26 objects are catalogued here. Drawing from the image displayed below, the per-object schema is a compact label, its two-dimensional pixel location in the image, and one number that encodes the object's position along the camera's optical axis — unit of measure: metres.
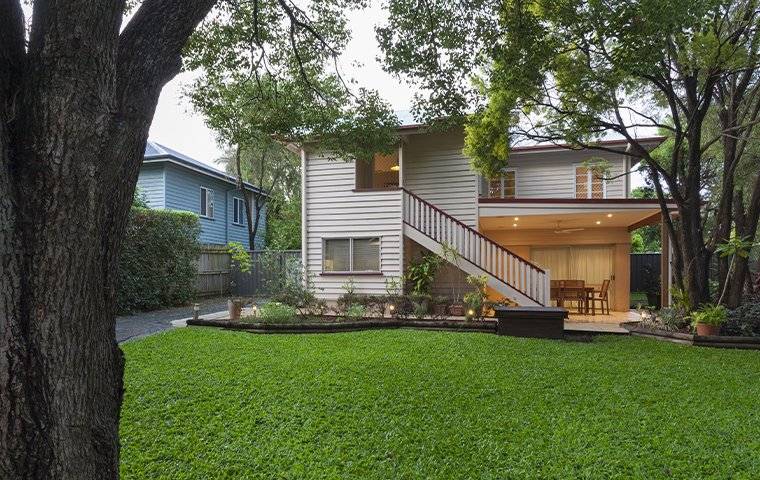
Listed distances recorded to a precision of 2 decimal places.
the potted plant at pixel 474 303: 8.55
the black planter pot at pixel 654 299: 12.05
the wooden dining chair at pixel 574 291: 10.60
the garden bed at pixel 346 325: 7.96
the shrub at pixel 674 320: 7.81
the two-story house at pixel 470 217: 9.77
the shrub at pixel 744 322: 7.18
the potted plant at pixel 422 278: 9.62
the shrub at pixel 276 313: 8.40
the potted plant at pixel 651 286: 12.22
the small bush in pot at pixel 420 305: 9.01
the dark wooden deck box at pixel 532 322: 7.42
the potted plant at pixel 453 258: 9.45
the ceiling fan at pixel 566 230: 12.89
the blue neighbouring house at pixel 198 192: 16.41
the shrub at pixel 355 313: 8.82
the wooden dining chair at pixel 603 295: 10.67
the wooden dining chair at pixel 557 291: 10.95
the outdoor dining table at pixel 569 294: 10.56
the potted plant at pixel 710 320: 7.07
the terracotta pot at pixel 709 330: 7.12
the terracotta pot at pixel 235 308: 8.97
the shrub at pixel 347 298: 9.67
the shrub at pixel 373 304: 9.53
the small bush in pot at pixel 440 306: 9.65
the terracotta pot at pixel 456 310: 9.67
